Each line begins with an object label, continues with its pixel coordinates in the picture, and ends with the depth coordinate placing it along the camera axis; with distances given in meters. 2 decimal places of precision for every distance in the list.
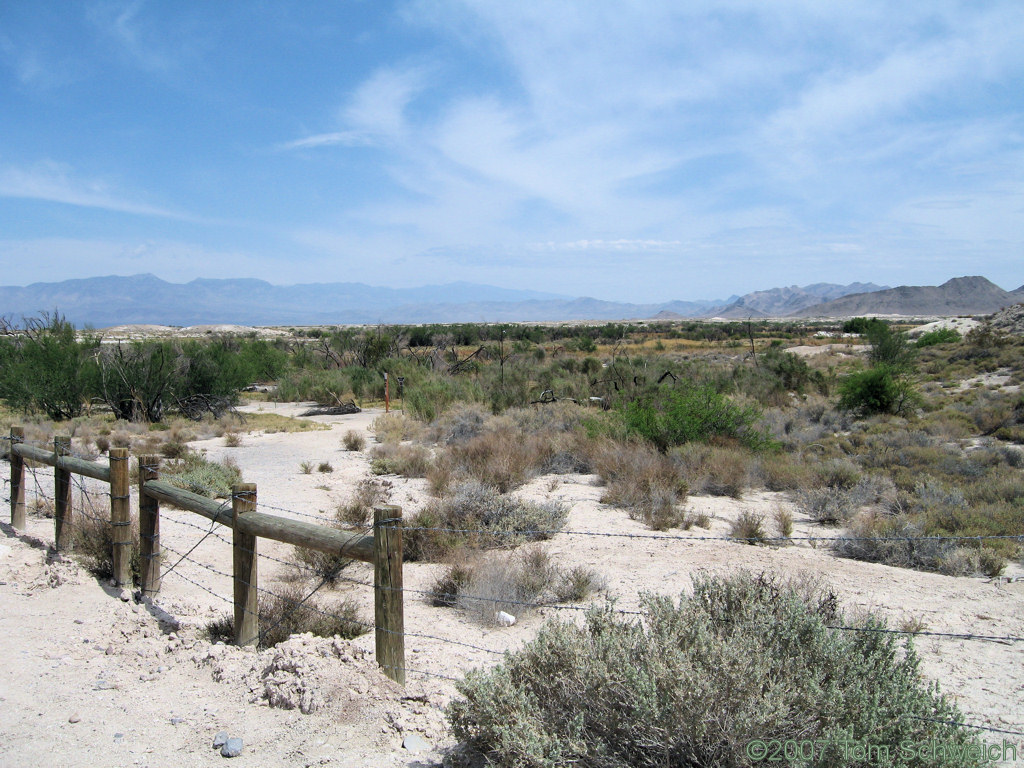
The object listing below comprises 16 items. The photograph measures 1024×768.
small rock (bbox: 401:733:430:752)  4.27
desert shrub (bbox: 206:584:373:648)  5.94
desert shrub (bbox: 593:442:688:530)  10.40
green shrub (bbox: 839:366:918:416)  20.98
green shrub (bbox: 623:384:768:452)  14.56
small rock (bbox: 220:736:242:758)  4.17
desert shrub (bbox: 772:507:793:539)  9.70
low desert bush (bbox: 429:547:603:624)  6.91
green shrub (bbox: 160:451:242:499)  11.16
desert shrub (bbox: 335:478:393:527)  10.08
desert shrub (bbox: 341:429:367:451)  17.58
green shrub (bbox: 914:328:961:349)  46.94
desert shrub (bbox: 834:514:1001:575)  8.12
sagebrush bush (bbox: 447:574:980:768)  3.16
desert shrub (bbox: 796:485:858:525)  10.42
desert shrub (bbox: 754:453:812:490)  12.36
